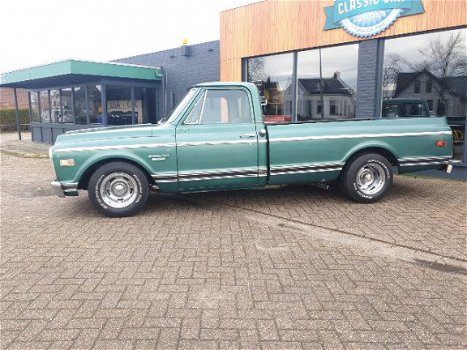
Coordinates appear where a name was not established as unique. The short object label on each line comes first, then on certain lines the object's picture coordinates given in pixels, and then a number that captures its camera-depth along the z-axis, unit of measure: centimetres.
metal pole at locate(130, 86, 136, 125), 1609
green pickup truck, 562
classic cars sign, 847
